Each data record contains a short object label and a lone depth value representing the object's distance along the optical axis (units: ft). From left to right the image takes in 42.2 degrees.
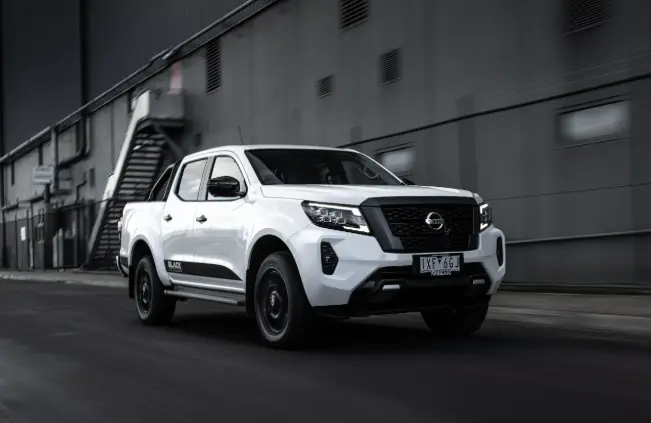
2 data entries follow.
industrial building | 37.22
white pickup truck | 21.93
